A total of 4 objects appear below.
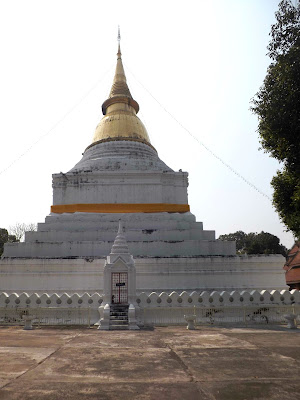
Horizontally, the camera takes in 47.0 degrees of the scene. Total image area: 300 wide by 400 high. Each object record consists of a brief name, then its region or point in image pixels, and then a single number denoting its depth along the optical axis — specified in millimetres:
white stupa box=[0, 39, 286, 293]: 17938
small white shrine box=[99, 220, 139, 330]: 13367
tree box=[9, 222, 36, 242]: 48181
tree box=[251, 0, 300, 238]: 9930
